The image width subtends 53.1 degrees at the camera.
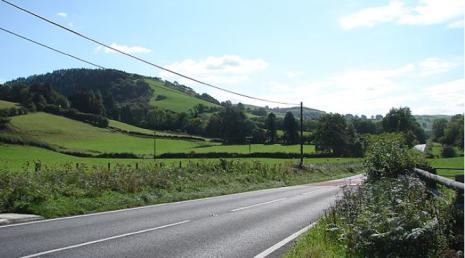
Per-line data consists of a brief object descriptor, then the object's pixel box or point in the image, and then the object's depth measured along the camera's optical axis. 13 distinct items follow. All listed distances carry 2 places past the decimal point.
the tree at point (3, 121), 95.36
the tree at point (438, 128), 134.11
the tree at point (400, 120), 121.79
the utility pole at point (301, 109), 52.67
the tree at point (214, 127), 137.00
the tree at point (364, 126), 150.38
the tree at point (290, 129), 134.25
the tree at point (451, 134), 108.79
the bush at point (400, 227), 6.18
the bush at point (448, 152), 99.06
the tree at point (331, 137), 111.06
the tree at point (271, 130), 134.12
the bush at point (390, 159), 17.02
